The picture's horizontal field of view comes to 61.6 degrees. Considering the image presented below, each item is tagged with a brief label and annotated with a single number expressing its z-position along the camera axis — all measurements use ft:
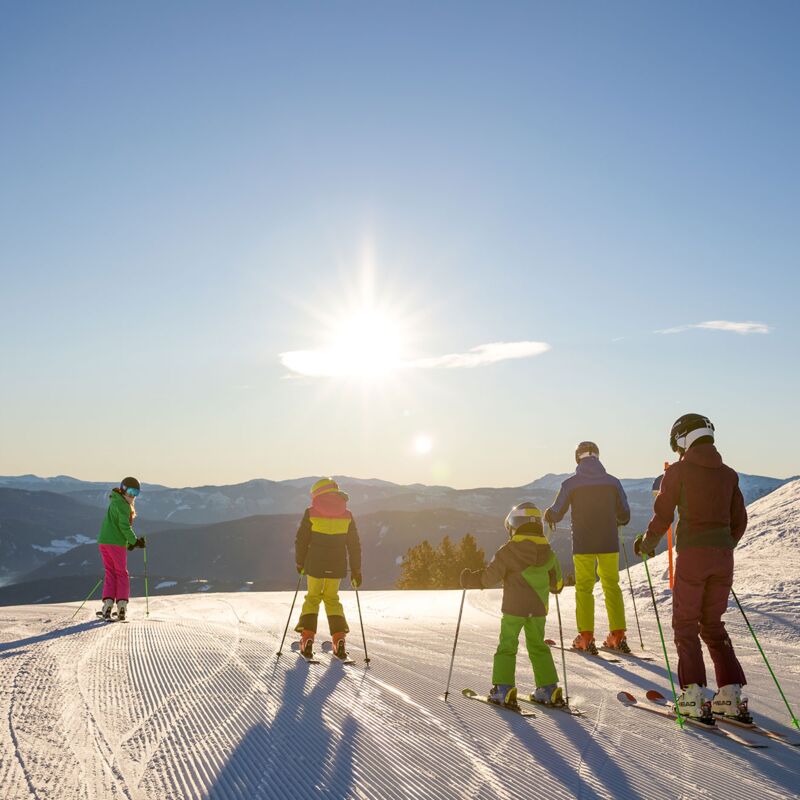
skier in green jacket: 36.63
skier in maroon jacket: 17.10
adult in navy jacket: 27.12
